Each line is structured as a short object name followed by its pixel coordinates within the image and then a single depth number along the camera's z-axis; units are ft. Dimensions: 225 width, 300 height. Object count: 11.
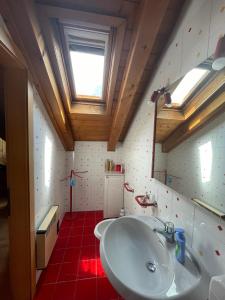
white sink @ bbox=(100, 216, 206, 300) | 2.07
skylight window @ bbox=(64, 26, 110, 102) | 3.86
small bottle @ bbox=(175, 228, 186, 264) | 2.60
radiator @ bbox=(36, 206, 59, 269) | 4.55
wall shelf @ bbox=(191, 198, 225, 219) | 2.23
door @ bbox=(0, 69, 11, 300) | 4.11
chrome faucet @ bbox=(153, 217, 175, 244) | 3.10
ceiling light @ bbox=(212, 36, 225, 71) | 2.09
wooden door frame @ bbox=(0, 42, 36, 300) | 3.62
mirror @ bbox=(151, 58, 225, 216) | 2.36
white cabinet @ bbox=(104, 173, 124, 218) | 8.66
